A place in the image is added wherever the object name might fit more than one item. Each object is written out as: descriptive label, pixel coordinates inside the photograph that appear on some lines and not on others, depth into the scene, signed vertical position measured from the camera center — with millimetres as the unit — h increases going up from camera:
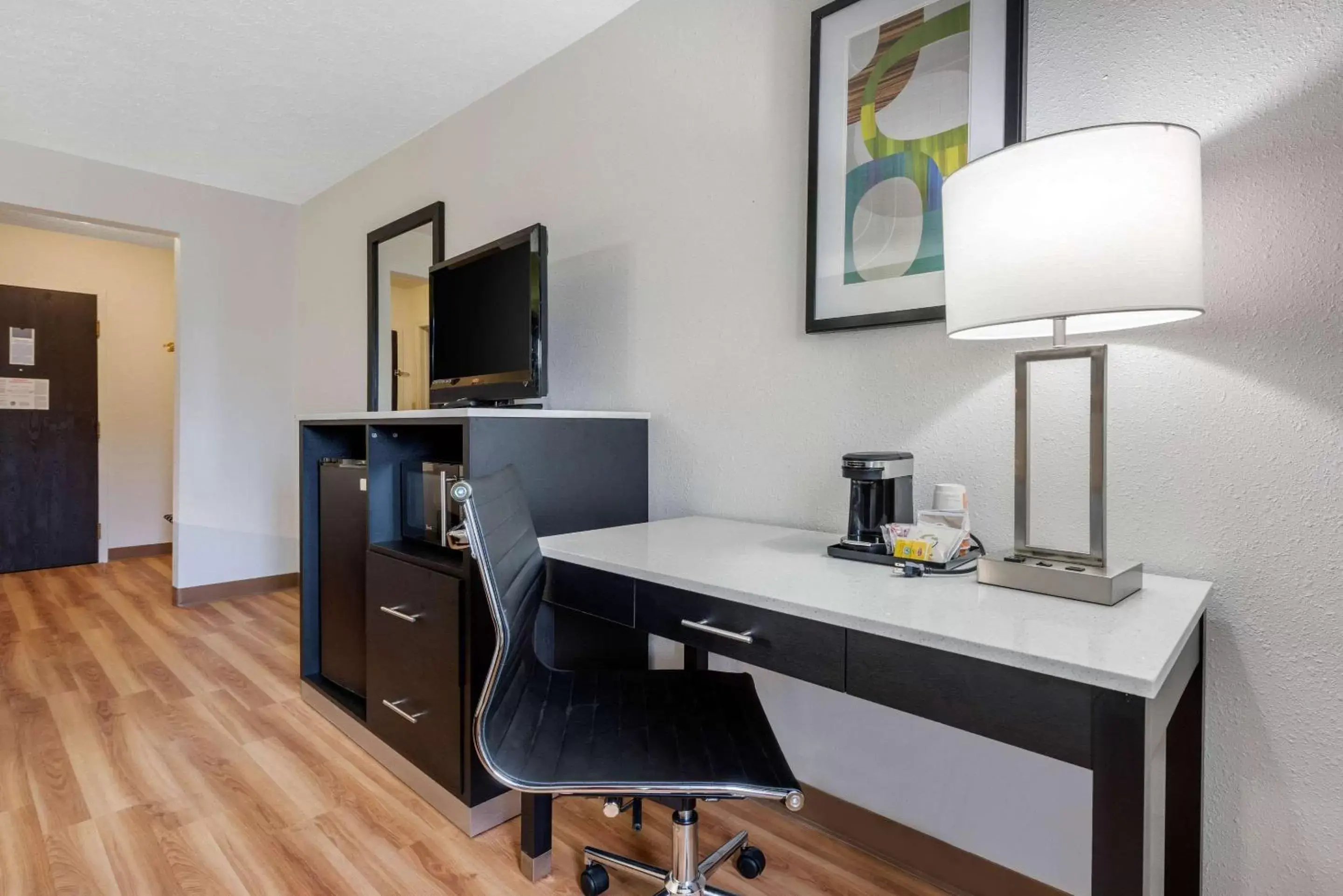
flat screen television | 2074 +390
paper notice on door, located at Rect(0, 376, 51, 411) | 4551 +313
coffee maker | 1356 -105
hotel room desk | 757 -280
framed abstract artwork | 1404 +677
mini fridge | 2230 -429
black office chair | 1069 -504
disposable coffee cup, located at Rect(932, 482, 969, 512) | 1297 -105
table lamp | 938 +273
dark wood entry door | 4562 +35
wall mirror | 3293 +627
